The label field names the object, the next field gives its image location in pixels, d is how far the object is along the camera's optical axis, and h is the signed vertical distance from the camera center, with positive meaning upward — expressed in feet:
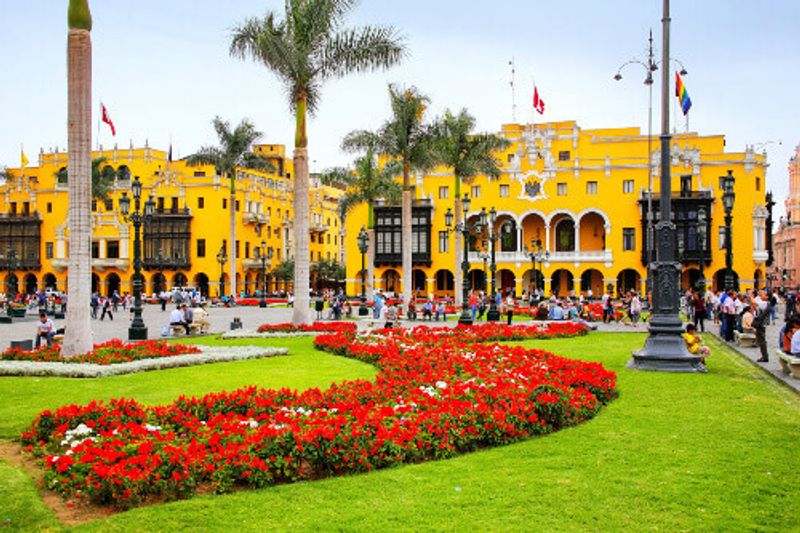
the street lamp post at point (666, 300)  46.98 -1.33
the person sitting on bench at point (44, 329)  62.64 -4.09
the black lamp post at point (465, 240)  85.61 +5.32
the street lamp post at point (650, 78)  87.86 +27.44
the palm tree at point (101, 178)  210.59 +30.32
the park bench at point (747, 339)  65.36 -5.30
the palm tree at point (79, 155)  49.26 +8.40
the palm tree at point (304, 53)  77.46 +24.27
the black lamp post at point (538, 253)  178.25 +6.45
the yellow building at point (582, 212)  185.57 +17.81
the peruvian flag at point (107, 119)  186.29 +40.73
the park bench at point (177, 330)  79.25 -5.31
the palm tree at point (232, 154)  175.63 +30.21
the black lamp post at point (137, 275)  74.02 +0.57
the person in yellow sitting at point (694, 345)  49.52 -4.44
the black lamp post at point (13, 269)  234.19 +3.78
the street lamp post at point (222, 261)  201.98 +5.51
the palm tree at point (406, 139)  112.68 +21.94
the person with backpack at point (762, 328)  54.49 -3.67
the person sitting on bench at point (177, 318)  79.10 -4.03
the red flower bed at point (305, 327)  76.79 -4.89
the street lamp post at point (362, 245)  127.34 +6.08
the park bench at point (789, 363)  44.83 -5.21
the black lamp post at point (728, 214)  81.00 +7.40
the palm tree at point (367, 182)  149.59 +20.69
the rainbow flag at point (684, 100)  102.06 +24.80
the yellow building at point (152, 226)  225.76 +17.40
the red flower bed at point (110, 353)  49.37 -5.02
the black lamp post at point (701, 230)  111.92 +7.50
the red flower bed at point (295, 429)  21.95 -5.35
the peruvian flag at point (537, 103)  181.37 +43.35
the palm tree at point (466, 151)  129.90 +23.04
